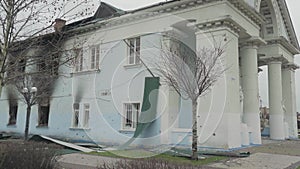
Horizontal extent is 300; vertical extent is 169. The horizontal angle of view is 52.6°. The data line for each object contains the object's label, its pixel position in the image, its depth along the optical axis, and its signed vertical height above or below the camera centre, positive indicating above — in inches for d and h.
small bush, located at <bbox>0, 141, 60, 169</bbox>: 270.4 -43.0
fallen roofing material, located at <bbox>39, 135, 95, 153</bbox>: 573.3 -75.5
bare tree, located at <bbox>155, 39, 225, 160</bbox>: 470.6 +70.8
